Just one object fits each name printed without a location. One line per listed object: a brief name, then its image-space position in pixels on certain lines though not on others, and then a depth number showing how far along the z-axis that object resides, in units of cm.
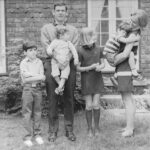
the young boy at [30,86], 505
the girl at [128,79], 527
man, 517
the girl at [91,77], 531
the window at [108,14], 883
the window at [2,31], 870
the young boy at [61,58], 500
